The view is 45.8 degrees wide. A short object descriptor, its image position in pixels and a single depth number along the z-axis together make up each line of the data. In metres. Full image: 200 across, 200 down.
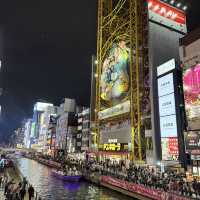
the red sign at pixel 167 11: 63.44
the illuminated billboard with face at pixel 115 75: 68.06
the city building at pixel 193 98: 41.28
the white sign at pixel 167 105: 49.31
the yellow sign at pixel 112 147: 66.57
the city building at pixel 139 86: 52.69
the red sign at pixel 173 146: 46.66
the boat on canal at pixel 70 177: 53.22
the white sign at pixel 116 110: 64.19
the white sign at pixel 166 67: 50.94
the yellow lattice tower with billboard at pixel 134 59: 58.69
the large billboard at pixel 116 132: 64.16
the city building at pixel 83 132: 104.99
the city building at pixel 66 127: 122.50
